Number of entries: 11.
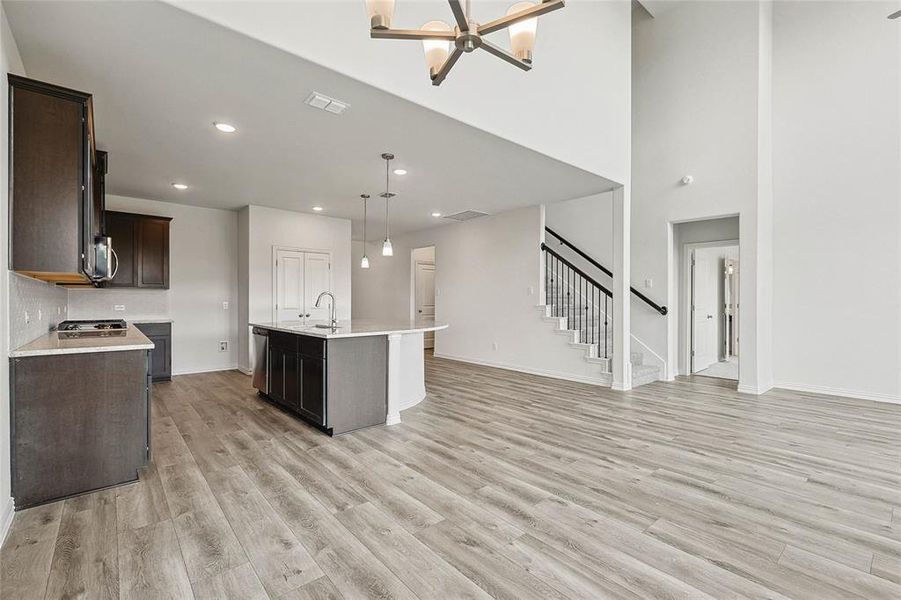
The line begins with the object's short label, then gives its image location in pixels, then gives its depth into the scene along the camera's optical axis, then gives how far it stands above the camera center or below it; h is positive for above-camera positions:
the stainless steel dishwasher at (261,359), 4.96 -0.68
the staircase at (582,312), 6.14 -0.21
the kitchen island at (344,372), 3.79 -0.68
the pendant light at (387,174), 4.35 +1.45
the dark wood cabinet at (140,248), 5.76 +0.73
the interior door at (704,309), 7.00 -0.18
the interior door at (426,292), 10.14 +0.20
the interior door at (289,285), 6.81 +0.26
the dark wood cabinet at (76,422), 2.45 -0.73
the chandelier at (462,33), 2.03 +1.33
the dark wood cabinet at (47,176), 2.38 +0.72
